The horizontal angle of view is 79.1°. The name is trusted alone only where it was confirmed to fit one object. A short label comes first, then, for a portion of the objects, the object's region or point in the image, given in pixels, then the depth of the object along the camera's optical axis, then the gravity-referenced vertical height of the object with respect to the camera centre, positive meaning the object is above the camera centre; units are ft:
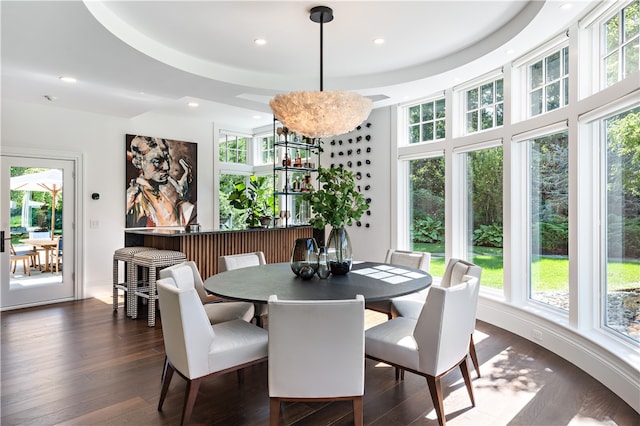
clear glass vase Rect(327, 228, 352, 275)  9.58 -0.99
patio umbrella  16.29 +1.32
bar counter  15.01 -1.22
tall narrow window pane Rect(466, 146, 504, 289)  13.94 +0.01
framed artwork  19.61 +1.67
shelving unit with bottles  17.67 +2.08
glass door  16.08 -0.76
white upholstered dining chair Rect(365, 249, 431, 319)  10.88 -1.51
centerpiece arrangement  9.22 +0.08
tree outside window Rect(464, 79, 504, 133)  13.76 +3.96
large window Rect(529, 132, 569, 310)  11.40 -0.19
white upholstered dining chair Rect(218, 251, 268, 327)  11.20 -1.54
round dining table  7.63 -1.57
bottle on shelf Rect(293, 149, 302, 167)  18.30 +2.42
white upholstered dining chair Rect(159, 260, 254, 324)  9.28 -2.46
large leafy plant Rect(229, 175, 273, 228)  19.56 +0.86
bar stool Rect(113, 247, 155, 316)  14.81 -2.17
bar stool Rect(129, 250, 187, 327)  13.69 -1.95
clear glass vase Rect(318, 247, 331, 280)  9.30 -1.26
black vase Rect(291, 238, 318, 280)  9.26 -1.11
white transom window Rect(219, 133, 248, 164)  23.82 +4.08
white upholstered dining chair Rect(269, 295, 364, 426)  6.34 -2.29
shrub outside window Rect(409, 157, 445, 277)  16.25 +0.23
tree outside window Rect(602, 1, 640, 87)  8.68 +3.98
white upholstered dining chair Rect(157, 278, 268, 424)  6.94 -2.50
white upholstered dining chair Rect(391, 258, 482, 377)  8.84 -1.88
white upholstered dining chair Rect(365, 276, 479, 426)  7.09 -2.50
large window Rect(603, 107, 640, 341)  8.81 -0.21
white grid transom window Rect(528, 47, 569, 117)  11.16 +3.96
